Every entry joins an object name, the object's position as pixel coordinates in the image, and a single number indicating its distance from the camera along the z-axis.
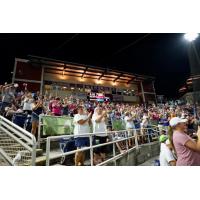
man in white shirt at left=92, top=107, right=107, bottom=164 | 3.52
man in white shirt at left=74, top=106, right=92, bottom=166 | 3.09
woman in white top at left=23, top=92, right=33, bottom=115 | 4.96
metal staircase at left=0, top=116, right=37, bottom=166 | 2.17
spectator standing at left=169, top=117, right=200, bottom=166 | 1.94
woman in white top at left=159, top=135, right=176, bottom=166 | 2.66
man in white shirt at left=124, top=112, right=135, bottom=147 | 5.89
